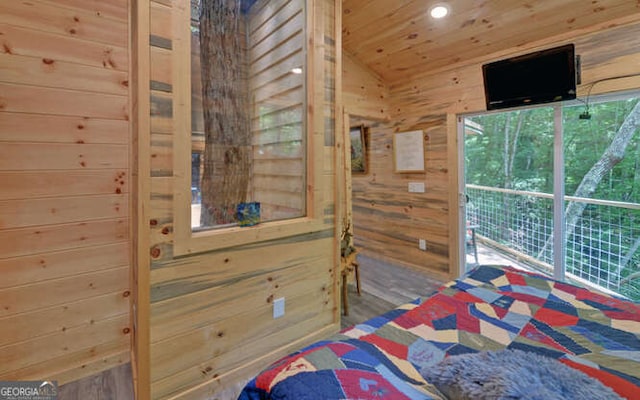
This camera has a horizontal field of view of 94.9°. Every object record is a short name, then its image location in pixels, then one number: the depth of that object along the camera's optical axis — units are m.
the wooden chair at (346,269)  2.56
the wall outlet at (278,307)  1.89
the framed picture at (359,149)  4.27
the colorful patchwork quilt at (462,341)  0.79
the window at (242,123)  1.57
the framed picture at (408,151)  3.53
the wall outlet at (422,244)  3.56
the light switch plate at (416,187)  3.57
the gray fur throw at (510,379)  0.66
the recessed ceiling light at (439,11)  2.43
